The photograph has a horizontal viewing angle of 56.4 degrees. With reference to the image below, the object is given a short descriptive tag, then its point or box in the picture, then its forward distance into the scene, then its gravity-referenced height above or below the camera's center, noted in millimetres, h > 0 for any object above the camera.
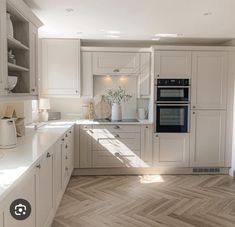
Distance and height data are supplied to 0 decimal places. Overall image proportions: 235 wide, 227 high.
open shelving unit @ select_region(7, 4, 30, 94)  2203 +481
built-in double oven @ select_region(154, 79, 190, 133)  3492 -66
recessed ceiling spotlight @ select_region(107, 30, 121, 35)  3227 +1009
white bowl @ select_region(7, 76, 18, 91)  1994 +174
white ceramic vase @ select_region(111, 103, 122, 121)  3689 -192
